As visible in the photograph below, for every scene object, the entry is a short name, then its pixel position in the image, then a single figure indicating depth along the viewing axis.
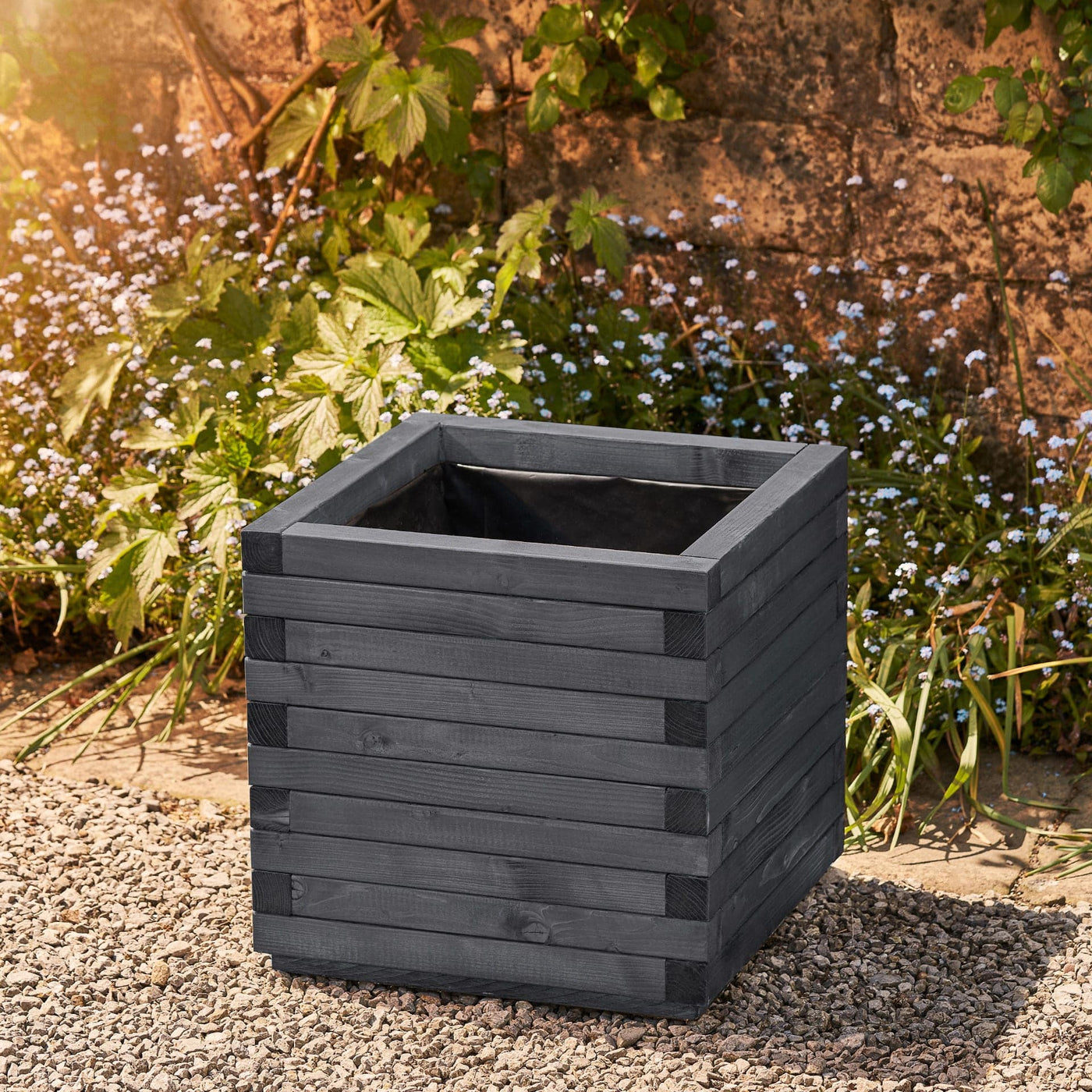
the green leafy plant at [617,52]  8.65
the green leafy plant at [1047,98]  7.75
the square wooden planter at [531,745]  5.00
